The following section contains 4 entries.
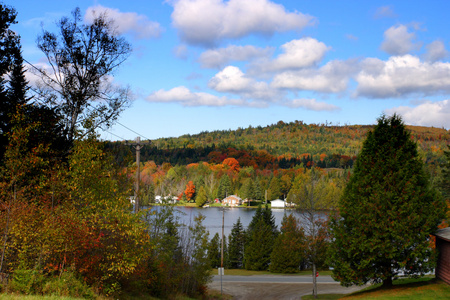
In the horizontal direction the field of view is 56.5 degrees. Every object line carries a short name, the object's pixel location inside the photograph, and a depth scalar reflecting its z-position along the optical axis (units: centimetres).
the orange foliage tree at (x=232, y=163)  17250
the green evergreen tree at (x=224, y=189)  13012
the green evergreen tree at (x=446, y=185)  4447
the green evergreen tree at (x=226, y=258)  5135
